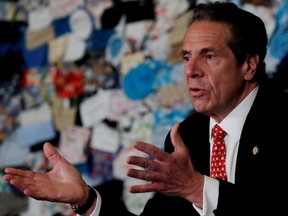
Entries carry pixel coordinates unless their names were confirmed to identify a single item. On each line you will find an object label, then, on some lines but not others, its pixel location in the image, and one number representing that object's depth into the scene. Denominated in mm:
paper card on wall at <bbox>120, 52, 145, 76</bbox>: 5480
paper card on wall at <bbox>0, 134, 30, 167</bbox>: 6410
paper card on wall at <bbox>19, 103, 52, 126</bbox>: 6262
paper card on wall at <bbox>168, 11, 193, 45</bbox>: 5152
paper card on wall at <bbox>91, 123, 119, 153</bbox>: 5703
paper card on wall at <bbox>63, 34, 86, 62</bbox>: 5957
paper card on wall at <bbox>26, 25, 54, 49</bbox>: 6270
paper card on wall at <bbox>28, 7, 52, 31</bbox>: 6307
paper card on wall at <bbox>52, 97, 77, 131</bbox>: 6004
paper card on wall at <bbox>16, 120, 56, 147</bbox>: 6219
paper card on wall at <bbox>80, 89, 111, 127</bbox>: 5750
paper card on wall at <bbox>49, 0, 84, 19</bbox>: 6051
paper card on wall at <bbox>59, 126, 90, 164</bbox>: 5922
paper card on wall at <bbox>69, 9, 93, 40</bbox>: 5891
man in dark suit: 2891
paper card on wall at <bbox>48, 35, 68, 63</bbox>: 6113
